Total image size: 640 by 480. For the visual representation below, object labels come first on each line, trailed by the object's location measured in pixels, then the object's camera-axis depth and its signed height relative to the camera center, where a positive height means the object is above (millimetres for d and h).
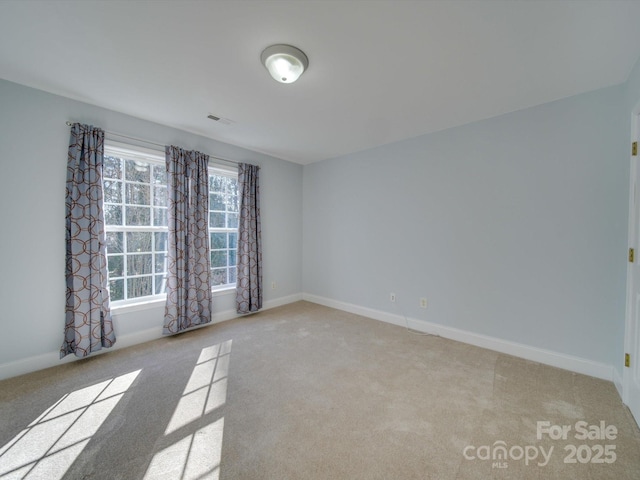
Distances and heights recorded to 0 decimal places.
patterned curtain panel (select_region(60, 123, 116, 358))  2486 -167
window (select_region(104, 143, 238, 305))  2867 +133
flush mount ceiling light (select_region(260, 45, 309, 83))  1784 +1241
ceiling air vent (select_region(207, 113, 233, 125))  2871 +1302
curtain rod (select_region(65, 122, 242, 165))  2705 +1053
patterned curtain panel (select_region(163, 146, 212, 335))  3115 -112
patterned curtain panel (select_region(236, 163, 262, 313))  3861 -111
